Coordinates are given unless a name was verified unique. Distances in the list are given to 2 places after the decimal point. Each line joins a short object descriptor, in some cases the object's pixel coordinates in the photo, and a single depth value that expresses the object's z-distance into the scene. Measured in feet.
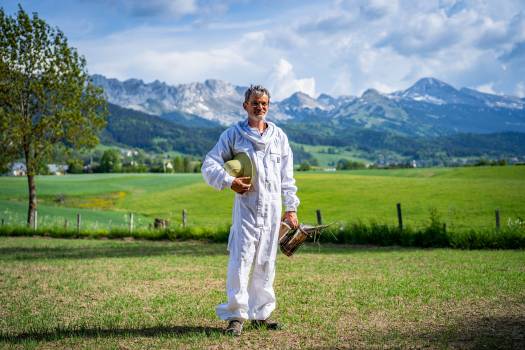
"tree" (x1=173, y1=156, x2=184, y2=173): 566.35
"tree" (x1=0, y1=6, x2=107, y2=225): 101.76
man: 22.67
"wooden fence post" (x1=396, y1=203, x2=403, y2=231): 83.25
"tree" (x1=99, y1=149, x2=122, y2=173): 508.53
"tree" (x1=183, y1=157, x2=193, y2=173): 572.92
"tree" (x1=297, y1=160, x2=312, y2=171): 550.11
